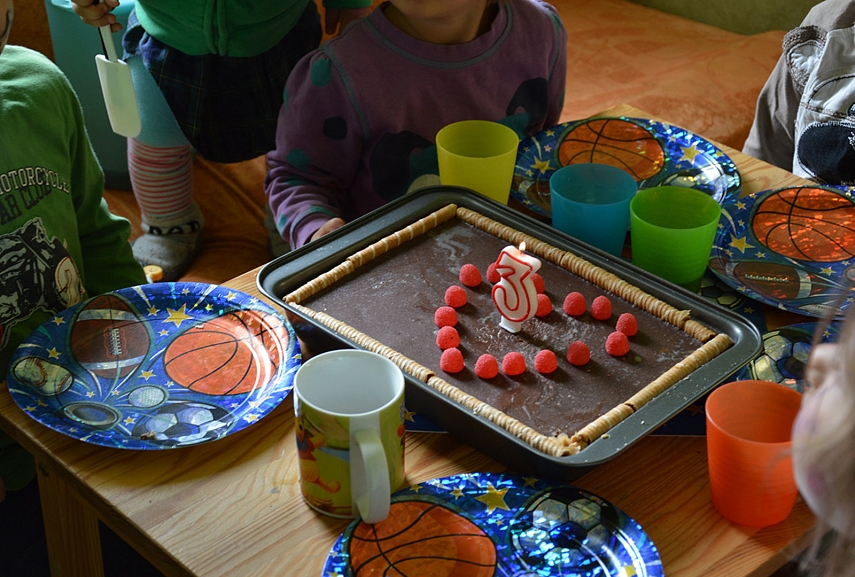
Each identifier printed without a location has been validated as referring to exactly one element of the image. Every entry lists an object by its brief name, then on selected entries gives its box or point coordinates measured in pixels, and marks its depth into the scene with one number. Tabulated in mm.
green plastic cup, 878
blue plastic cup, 939
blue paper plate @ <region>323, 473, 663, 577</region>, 632
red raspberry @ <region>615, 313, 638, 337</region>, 795
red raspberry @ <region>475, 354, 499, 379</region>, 753
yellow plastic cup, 982
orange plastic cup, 632
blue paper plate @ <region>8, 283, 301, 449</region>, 746
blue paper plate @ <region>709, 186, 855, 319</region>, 920
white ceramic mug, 620
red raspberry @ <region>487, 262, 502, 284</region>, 866
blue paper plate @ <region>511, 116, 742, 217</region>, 1107
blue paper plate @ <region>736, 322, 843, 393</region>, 807
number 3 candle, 776
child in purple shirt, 1146
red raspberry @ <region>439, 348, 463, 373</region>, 757
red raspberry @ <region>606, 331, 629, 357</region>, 772
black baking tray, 681
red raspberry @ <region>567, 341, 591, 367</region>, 765
